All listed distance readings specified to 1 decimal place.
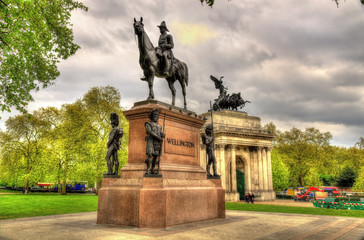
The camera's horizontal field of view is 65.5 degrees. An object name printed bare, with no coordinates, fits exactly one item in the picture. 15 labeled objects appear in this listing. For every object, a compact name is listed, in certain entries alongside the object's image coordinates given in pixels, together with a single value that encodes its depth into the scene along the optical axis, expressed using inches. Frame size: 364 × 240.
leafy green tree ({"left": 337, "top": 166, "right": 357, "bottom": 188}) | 2087.8
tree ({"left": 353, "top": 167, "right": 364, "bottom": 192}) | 1775.3
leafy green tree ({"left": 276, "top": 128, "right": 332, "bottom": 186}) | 2561.5
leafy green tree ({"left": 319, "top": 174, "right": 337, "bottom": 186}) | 2826.0
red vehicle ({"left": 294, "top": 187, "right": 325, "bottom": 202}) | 1681.8
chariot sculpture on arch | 1818.4
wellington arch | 1686.8
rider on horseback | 462.3
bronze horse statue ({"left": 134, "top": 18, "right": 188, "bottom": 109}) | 438.8
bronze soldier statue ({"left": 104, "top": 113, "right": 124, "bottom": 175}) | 413.6
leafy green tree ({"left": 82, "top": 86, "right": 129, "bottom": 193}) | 1585.9
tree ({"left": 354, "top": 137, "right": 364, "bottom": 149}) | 3228.3
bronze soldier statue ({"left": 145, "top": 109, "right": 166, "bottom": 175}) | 362.0
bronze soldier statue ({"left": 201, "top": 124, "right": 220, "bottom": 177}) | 502.3
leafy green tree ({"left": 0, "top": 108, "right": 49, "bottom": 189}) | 1748.8
